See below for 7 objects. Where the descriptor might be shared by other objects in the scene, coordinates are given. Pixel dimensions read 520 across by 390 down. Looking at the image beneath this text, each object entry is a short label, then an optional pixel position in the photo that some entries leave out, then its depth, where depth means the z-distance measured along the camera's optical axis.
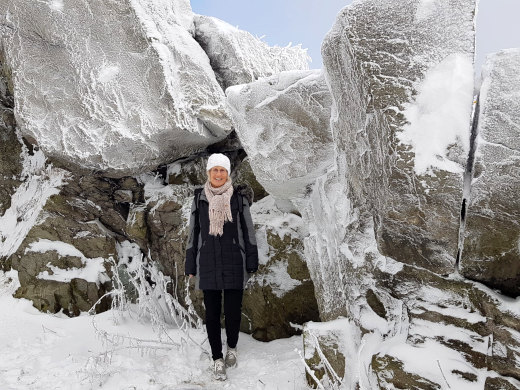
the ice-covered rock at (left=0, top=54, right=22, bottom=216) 5.80
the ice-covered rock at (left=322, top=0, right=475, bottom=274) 1.96
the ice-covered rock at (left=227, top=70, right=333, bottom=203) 3.46
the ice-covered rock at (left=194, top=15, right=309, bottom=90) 5.24
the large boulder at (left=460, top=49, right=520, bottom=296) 1.87
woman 3.16
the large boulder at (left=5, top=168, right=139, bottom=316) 4.70
